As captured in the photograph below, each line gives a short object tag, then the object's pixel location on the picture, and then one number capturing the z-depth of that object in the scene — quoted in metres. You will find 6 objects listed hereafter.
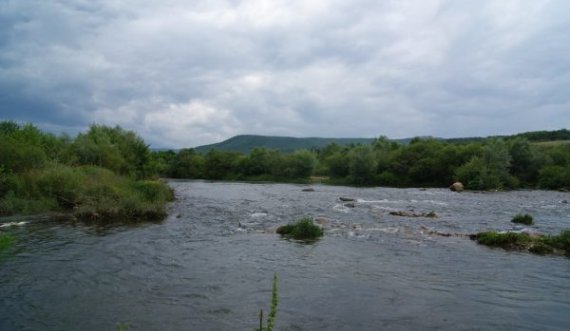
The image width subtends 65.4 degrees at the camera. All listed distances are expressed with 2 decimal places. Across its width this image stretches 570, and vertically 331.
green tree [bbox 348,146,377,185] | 89.04
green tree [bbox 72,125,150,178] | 48.22
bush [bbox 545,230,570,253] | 20.00
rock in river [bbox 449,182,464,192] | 65.51
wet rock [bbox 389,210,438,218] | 31.97
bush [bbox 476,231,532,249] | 20.69
